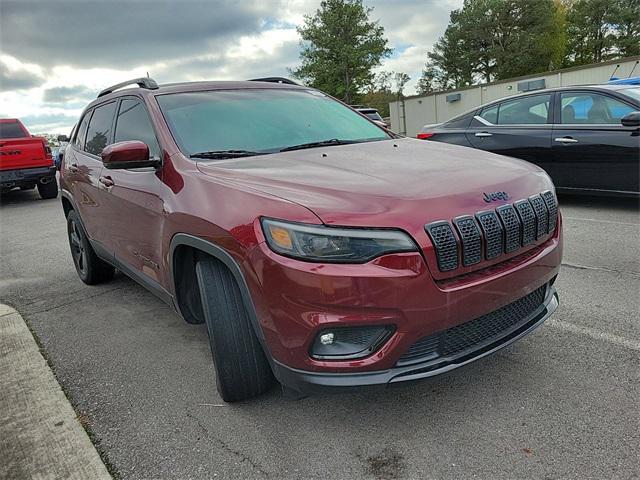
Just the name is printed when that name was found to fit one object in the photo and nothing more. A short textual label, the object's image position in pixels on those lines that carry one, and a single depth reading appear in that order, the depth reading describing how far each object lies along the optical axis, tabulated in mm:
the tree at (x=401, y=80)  59319
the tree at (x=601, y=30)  47281
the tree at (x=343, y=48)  42219
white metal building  18953
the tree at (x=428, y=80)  59981
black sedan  5727
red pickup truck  11156
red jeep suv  1961
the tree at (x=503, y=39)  49781
